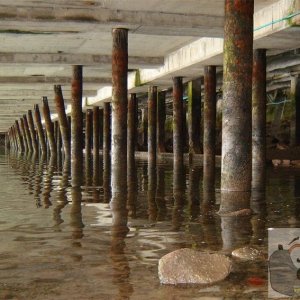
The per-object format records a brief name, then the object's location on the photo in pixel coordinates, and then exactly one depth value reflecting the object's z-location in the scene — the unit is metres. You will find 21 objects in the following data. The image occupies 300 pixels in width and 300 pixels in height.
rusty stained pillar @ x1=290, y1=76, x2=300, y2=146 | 20.93
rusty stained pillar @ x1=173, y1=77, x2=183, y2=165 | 20.23
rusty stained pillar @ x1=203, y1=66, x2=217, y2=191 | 16.77
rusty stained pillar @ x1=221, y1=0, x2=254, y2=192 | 8.17
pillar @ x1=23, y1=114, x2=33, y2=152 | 48.19
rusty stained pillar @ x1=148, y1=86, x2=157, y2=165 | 23.01
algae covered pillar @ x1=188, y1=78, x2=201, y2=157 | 21.78
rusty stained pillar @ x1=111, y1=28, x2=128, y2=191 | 12.29
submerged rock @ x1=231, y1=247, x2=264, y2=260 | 4.57
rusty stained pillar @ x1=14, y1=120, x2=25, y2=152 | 54.56
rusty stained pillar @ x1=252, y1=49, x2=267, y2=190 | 14.14
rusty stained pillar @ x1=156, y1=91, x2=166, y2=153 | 25.41
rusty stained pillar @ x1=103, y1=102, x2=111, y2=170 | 30.88
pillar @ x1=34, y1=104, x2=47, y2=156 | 37.03
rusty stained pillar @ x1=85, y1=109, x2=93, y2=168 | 31.62
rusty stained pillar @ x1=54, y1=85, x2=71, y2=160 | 24.31
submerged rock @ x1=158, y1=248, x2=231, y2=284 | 3.89
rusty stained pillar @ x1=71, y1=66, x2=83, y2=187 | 18.52
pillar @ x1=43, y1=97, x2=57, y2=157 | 31.00
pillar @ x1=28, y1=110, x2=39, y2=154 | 43.69
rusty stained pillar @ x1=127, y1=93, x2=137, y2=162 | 23.19
